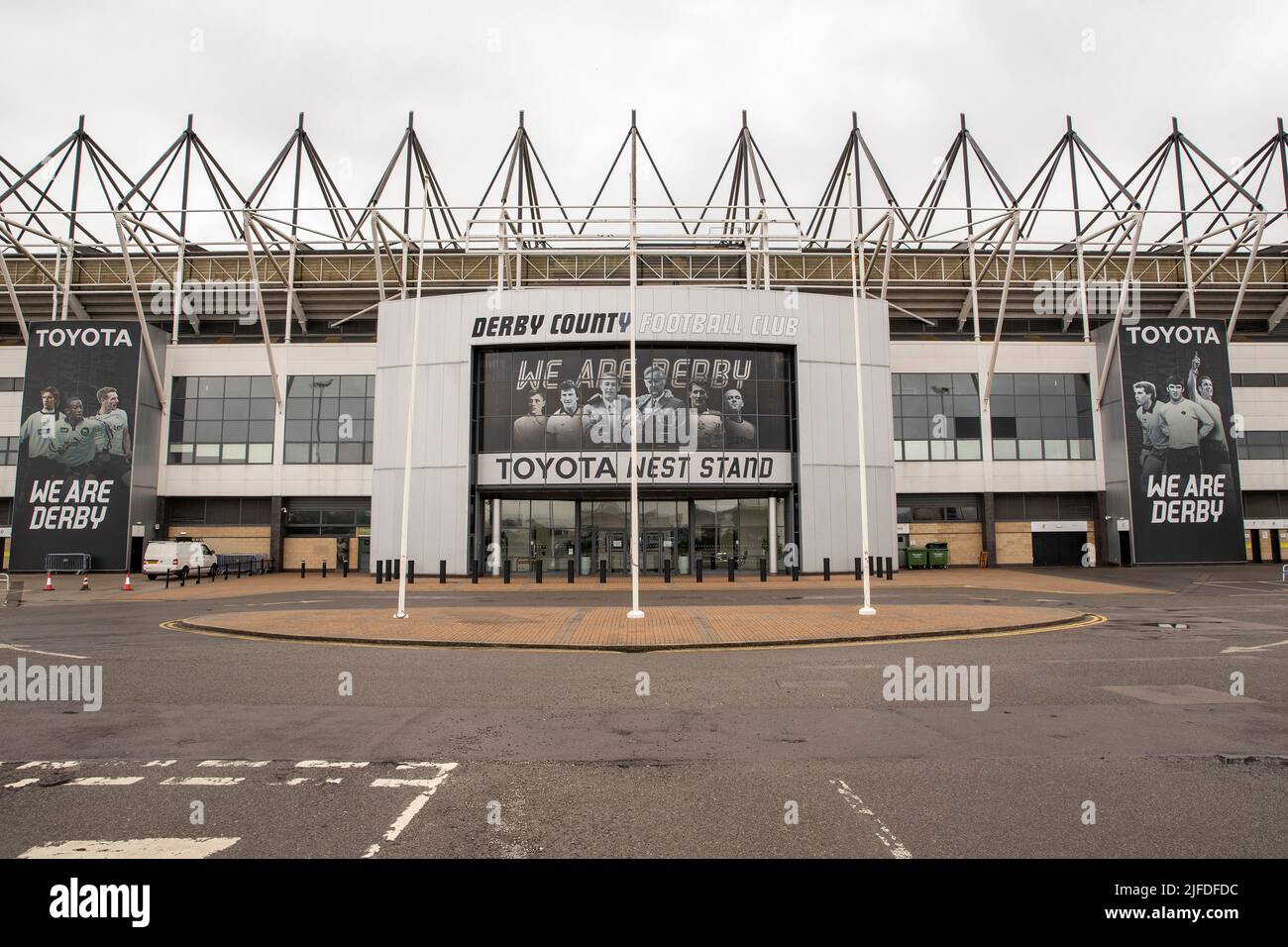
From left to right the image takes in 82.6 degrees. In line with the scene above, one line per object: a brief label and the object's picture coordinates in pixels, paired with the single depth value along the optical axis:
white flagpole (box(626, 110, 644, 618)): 16.59
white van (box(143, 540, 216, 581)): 32.66
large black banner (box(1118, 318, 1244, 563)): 37.00
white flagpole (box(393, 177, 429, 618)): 16.77
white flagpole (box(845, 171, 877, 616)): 16.69
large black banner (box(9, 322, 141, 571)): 36.72
